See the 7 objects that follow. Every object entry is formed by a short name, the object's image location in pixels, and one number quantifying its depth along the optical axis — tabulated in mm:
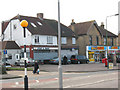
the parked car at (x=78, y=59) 44831
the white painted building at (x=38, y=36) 41938
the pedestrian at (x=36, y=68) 23641
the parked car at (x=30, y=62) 37647
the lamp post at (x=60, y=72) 11018
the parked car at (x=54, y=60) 40847
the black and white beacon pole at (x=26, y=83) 11992
